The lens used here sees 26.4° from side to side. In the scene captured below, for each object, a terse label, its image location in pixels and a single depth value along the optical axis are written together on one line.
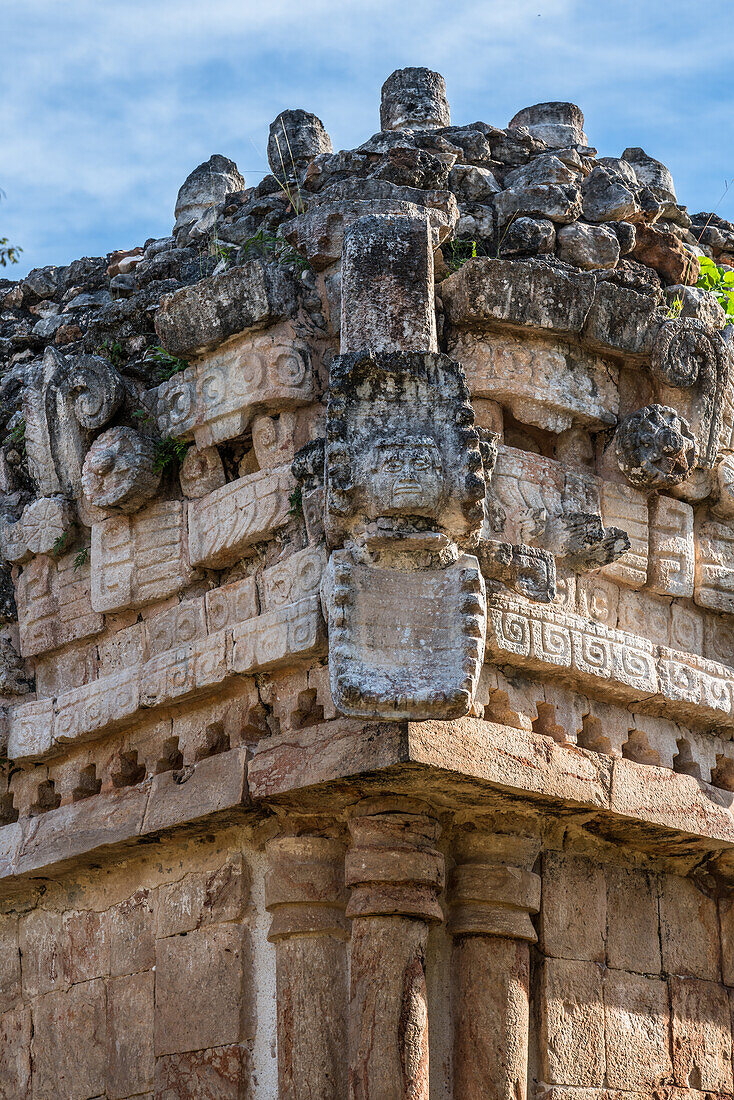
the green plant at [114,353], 8.38
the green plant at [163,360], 8.17
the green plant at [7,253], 7.91
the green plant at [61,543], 8.16
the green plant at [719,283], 8.55
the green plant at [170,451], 7.88
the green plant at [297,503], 7.21
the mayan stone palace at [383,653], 6.54
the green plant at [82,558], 8.15
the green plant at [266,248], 7.90
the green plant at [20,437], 8.62
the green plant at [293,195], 8.11
